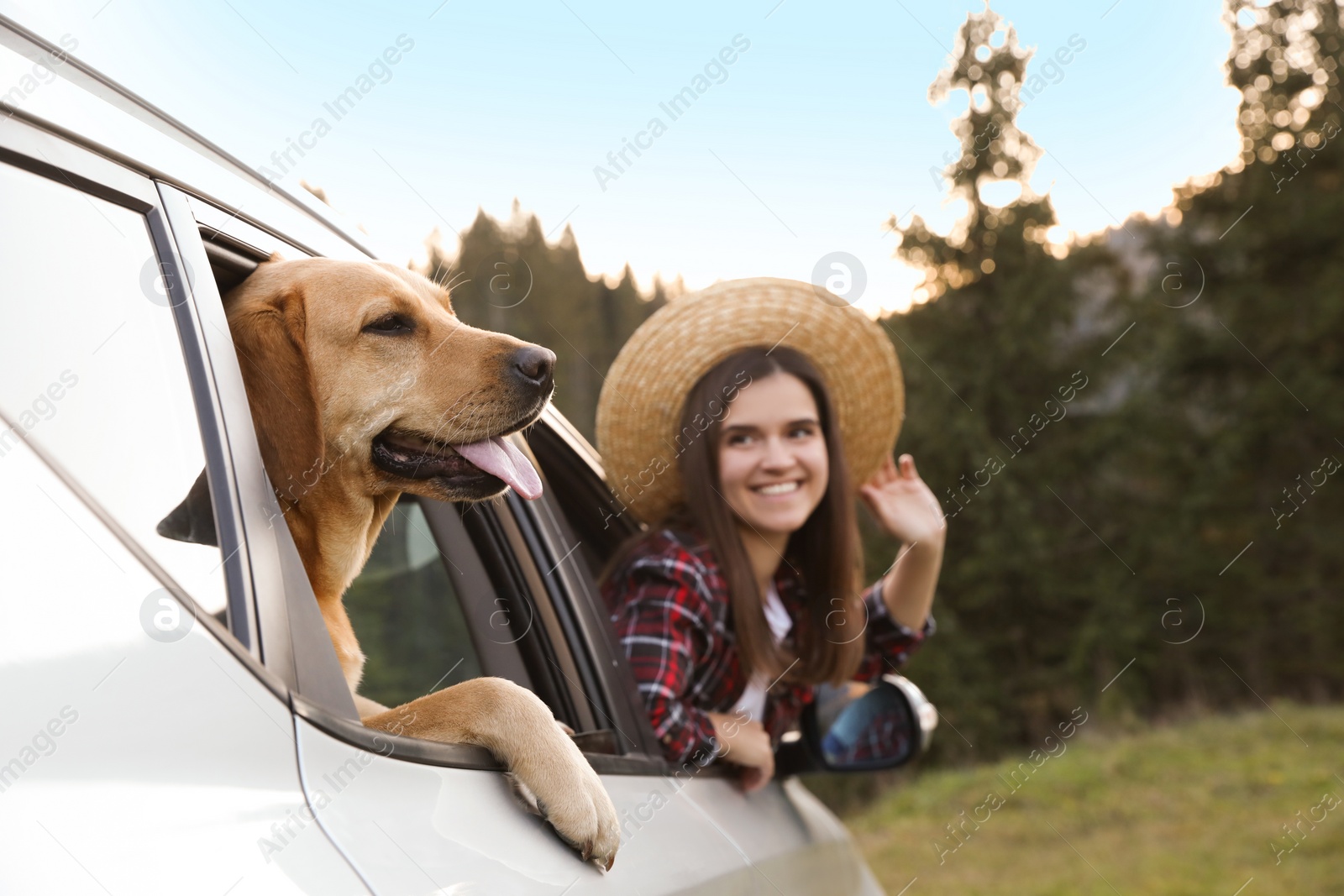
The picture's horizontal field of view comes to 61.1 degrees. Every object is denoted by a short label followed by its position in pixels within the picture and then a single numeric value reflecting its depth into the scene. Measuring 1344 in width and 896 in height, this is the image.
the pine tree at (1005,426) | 19.45
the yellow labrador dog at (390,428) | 1.49
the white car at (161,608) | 0.88
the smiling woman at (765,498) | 2.87
